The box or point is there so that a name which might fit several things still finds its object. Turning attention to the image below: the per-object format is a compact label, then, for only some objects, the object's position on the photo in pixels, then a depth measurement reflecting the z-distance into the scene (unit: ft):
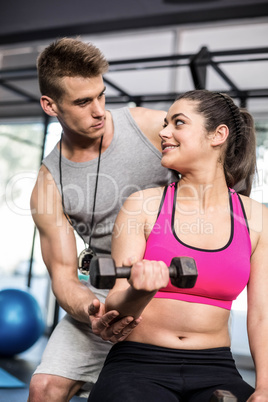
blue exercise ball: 12.96
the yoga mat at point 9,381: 10.41
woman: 4.66
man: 6.58
